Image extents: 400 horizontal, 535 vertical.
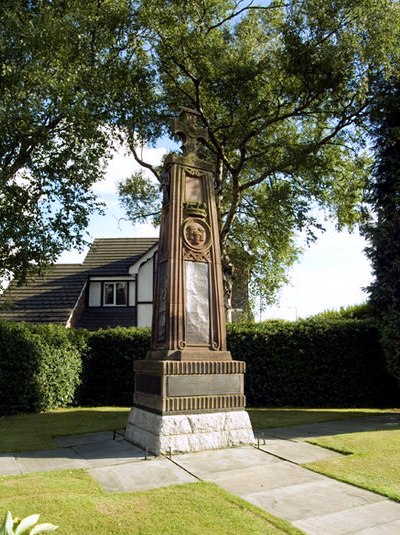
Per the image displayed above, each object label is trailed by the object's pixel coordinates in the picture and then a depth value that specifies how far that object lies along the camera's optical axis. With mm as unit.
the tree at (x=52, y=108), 13227
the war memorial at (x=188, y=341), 7891
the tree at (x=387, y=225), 13156
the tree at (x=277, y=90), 15539
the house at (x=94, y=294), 23328
